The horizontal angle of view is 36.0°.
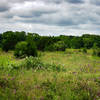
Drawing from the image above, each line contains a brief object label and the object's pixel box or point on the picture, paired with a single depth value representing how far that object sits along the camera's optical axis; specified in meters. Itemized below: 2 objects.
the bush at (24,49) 22.45
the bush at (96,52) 28.95
